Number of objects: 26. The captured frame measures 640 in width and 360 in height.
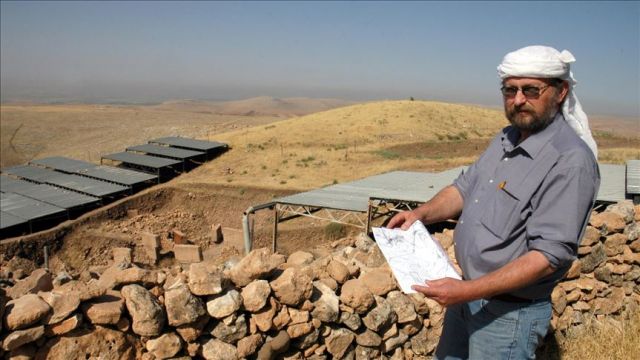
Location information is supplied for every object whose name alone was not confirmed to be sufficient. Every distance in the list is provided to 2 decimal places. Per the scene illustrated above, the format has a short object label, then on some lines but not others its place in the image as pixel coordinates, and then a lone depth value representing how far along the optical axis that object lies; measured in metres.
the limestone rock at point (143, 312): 3.70
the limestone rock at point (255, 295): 4.07
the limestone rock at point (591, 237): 5.52
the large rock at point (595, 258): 5.59
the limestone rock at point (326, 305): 4.34
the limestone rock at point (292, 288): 4.19
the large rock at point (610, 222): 5.68
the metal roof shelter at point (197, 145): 29.80
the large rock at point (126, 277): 3.90
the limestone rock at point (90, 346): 3.51
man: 2.19
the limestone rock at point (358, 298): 4.40
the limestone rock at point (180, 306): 3.80
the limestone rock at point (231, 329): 4.04
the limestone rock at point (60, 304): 3.45
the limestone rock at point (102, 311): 3.58
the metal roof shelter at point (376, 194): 11.91
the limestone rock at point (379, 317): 4.47
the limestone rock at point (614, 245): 5.68
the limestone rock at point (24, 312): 3.32
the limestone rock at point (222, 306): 3.97
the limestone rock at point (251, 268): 4.20
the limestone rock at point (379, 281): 4.64
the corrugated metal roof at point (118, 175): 24.59
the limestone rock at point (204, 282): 3.89
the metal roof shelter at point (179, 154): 28.00
